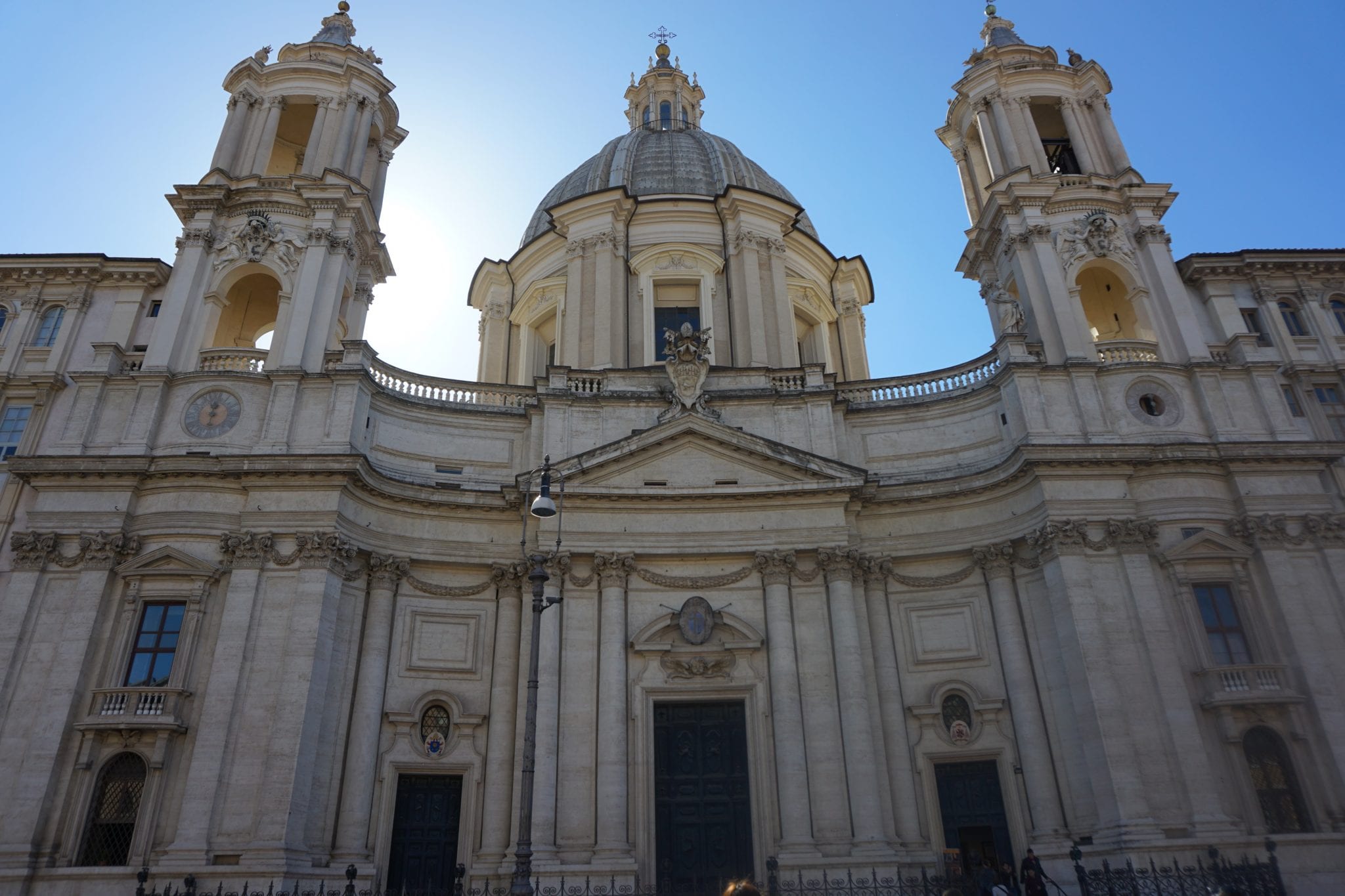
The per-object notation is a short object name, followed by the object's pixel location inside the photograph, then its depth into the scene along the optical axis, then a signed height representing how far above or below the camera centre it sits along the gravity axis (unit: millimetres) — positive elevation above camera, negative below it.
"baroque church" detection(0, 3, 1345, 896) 19875 +6978
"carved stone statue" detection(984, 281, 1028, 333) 25844 +14461
